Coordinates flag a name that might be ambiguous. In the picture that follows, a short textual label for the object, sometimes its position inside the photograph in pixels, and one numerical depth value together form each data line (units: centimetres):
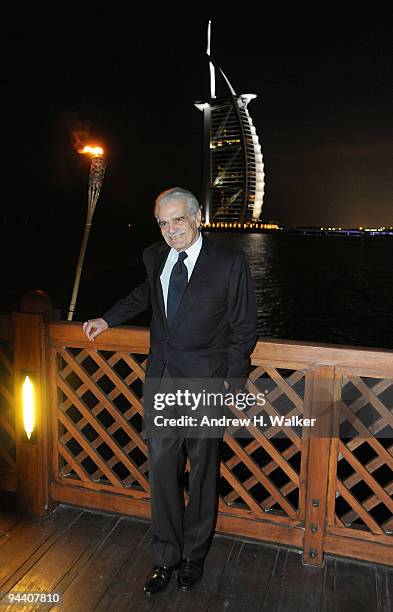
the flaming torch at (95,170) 847
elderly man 228
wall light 298
